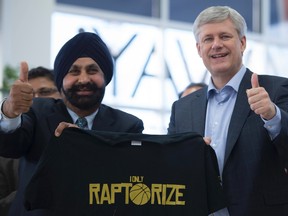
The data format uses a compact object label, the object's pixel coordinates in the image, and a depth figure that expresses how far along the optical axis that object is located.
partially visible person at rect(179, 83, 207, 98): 5.81
